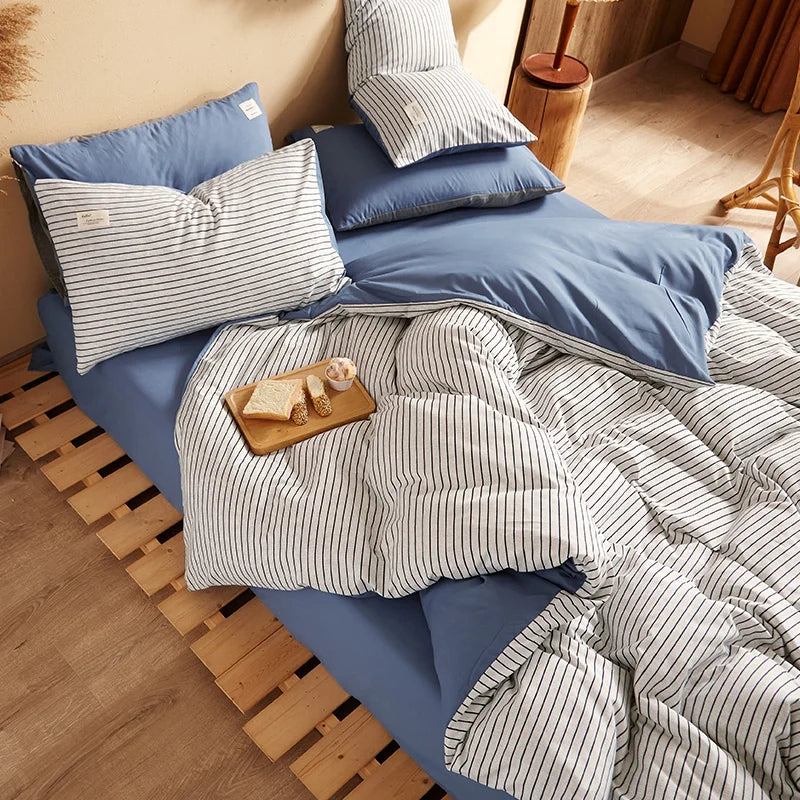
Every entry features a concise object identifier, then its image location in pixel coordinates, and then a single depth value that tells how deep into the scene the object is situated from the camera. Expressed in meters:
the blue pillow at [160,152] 1.91
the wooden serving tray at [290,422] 1.69
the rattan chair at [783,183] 2.85
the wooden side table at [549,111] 2.83
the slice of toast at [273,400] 1.70
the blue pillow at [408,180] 2.25
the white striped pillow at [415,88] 2.29
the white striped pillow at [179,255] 1.84
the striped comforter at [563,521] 1.27
